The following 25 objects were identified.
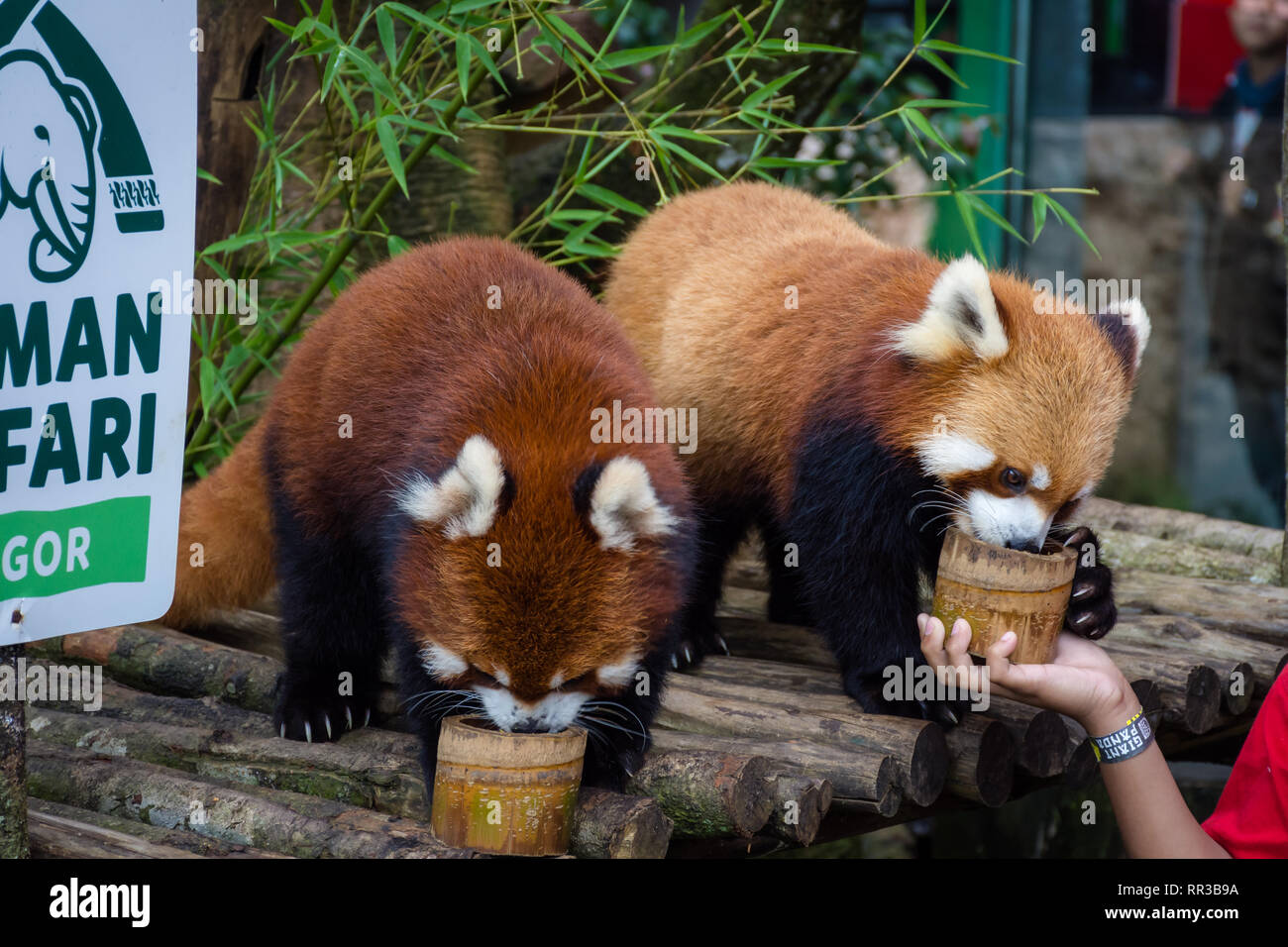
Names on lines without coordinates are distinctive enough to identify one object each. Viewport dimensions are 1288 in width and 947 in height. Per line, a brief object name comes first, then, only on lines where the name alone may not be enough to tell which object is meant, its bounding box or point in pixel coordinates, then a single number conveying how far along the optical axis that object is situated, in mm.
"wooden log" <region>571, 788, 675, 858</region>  2332
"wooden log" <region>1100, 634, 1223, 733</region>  3133
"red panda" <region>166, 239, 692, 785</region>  2252
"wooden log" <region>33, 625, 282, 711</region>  3242
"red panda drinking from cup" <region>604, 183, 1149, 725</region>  2732
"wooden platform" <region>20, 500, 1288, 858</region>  2463
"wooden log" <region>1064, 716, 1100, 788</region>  2955
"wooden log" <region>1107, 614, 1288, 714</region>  3322
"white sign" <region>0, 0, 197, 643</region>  2182
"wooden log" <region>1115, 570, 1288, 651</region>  3666
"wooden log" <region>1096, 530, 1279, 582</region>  4332
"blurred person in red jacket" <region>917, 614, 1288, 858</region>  2043
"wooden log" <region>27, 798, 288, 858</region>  2342
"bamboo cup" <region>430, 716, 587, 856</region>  2205
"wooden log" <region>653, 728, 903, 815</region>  2639
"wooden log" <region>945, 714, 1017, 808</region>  2793
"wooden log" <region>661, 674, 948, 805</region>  2719
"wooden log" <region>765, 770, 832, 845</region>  2516
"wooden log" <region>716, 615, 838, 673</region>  3586
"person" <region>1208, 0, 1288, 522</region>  6109
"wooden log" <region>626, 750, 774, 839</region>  2473
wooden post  2262
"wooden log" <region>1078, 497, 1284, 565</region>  4414
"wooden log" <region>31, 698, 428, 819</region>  2643
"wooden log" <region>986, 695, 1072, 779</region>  2879
